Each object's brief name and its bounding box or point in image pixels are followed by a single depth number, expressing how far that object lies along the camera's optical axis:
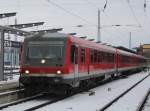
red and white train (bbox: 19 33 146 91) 18.02
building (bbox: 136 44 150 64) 99.46
